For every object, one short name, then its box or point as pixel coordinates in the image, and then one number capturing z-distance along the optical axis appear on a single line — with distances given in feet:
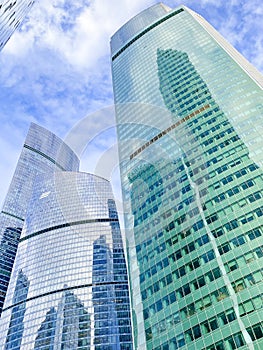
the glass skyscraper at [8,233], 526.16
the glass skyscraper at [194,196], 155.22
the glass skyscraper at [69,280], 382.42
